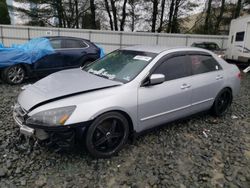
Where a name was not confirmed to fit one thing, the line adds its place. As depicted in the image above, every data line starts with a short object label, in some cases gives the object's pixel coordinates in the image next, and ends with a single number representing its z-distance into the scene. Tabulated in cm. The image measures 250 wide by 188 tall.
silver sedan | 249
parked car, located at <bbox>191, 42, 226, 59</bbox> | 1313
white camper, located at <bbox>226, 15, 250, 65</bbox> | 1017
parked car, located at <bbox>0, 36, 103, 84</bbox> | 609
